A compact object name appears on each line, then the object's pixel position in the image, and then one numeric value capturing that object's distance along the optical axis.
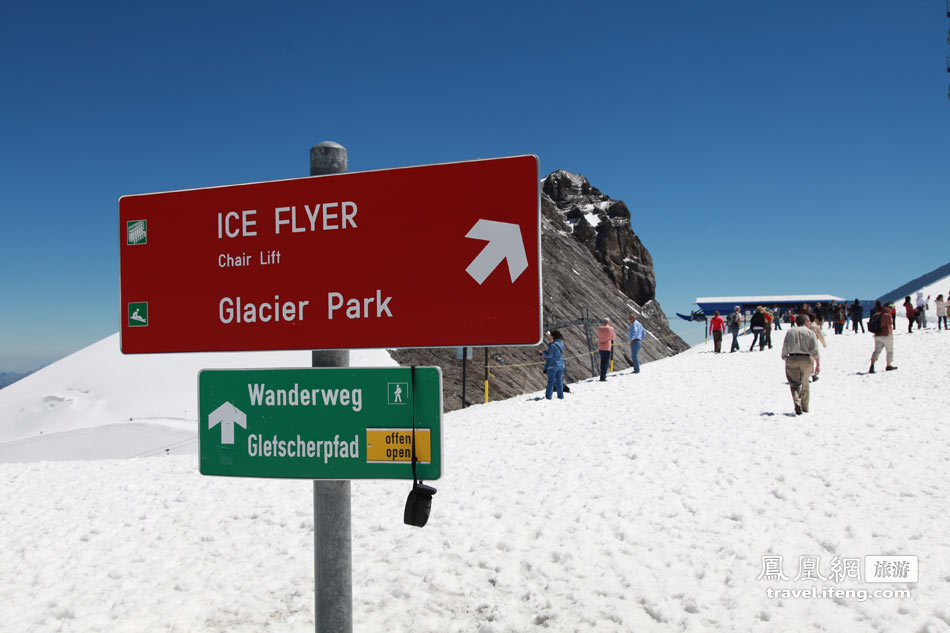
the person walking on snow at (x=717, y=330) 25.47
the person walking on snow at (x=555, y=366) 15.20
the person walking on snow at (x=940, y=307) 26.67
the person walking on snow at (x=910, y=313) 28.46
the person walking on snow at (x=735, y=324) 24.83
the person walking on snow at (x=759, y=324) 24.51
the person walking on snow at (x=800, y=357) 10.64
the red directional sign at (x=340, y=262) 2.15
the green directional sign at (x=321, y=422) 2.20
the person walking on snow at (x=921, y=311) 29.72
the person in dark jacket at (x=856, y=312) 30.75
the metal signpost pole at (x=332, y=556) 2.30
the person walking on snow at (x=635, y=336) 19.69
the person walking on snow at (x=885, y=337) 15.91
